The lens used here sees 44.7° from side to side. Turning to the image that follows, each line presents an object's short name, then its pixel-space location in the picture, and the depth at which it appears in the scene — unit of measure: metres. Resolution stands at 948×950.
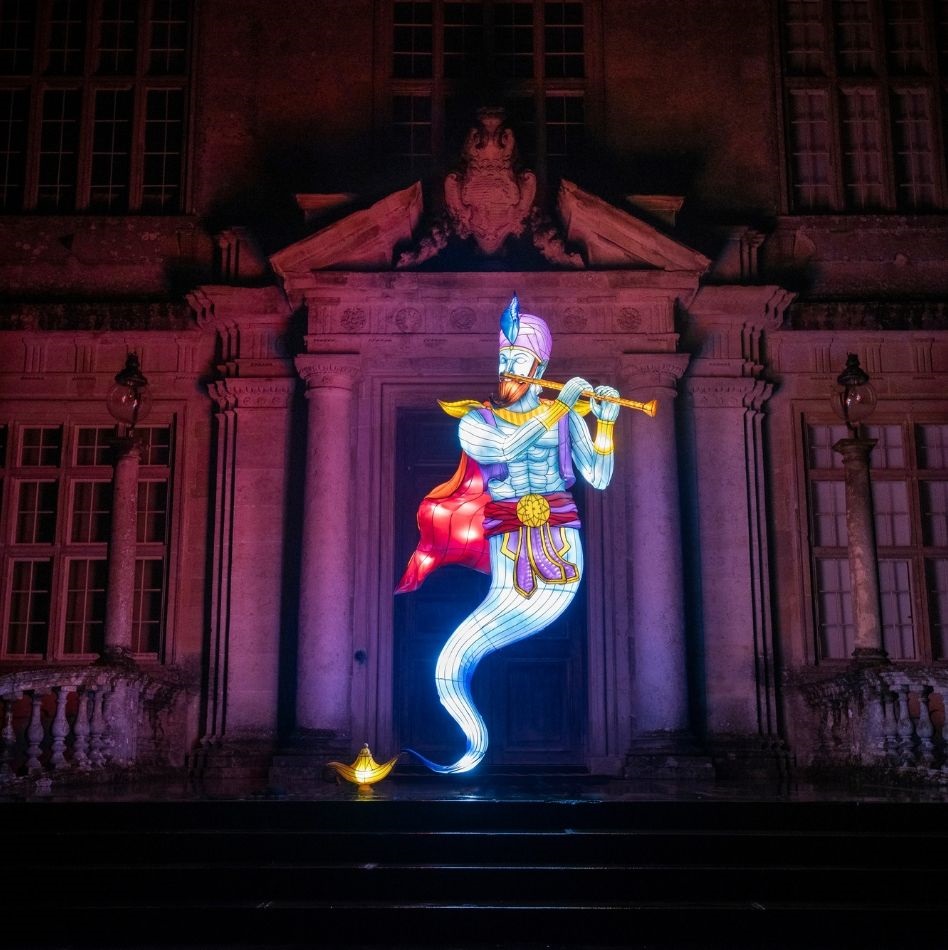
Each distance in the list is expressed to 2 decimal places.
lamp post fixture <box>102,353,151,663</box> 10.36
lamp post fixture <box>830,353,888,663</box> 10.62
